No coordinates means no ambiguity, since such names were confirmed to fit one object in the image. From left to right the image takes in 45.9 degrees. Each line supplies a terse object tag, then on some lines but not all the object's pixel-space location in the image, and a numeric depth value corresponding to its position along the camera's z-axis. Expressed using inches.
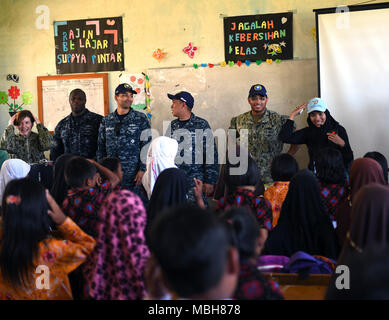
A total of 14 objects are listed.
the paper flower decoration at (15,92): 222.4
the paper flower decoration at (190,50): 203.4
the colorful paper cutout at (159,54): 206.1
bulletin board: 215.0
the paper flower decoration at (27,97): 221.9
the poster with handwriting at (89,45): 211.3
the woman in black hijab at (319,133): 159.3
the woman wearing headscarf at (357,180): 97.4
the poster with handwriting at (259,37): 193.5
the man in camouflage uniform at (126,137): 166.7
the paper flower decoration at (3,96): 223.5
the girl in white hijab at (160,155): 128.0
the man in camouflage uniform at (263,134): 174.6
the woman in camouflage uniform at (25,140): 172.1
